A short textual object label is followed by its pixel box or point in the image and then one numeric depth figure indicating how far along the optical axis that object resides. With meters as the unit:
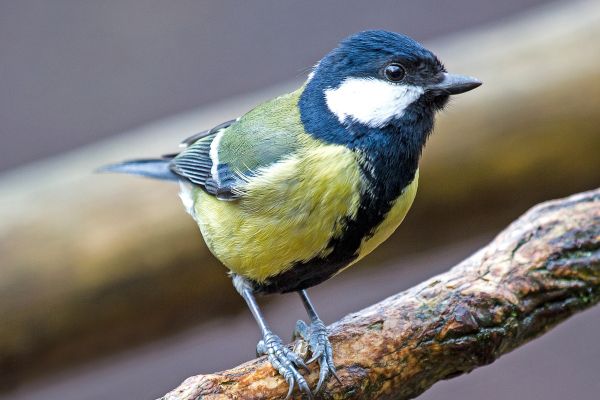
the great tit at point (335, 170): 2.01
